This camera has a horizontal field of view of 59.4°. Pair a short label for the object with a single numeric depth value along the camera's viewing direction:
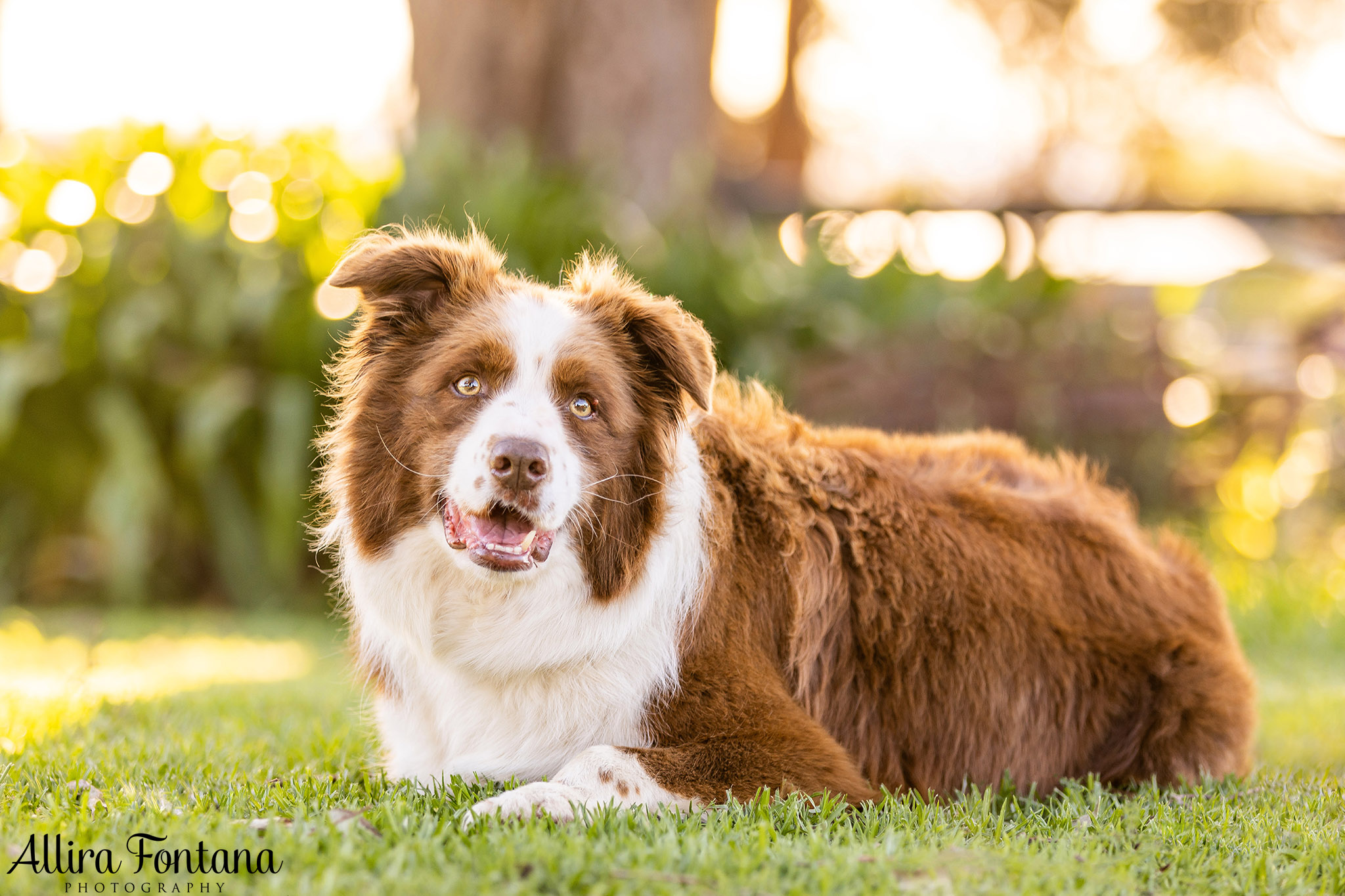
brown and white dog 3.21
